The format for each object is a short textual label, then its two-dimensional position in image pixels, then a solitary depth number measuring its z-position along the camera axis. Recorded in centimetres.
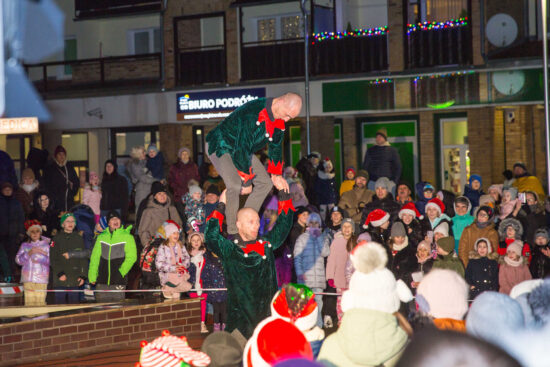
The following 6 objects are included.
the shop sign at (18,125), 1600
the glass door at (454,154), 2258
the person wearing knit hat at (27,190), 1582
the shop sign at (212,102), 2305
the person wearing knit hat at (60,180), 1642
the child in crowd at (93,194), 1689
